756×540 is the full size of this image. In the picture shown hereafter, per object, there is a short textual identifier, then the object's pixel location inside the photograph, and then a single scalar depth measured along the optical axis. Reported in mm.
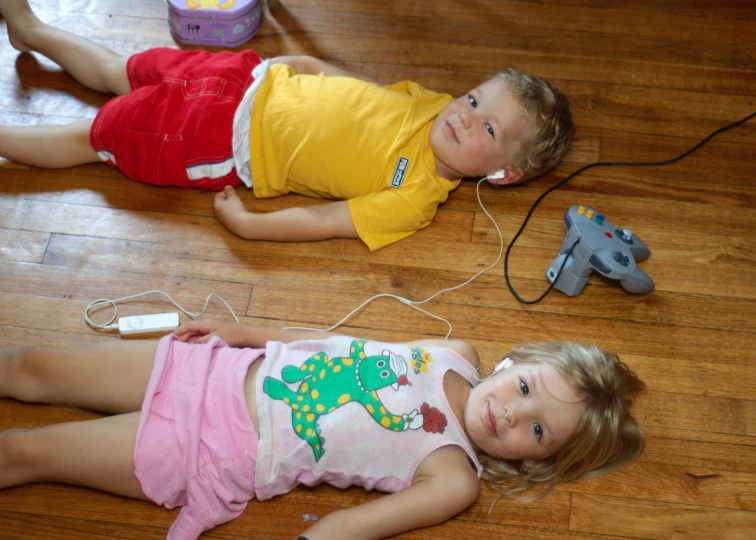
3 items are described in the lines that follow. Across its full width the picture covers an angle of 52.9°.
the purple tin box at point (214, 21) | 2033
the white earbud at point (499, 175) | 1828
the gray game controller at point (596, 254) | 1670
